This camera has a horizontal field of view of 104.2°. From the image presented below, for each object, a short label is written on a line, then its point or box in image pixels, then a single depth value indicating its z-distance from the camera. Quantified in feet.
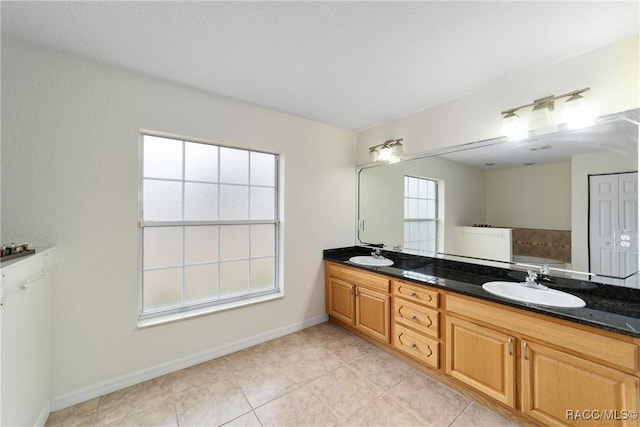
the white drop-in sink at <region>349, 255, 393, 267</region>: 8.81
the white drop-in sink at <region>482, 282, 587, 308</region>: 5.06
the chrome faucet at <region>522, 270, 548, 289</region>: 5.83
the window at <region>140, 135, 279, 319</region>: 6.83
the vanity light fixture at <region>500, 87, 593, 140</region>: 5.34
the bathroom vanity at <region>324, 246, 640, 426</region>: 4.08
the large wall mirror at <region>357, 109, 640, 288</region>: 5.16
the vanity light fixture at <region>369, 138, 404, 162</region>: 8.97
